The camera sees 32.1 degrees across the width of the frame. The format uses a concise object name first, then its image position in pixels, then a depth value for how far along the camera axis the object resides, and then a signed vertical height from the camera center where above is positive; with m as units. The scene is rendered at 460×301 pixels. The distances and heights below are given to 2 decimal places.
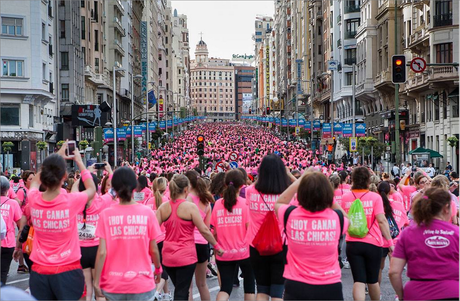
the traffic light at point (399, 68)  21.62 +2.04
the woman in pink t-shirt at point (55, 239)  6.55 -0.76
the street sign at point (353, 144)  42.84 +0.00
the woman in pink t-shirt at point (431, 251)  5.63 -0.77
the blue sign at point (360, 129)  51.34 +0.97
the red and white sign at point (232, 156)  34.75 -0.48
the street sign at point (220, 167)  24.17 -0.66
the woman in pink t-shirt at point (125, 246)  6.27 -0.79
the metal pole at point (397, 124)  33.84 +0.81
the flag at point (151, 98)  90.25 +5.51
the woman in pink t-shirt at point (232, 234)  8.35 -0.93
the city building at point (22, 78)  46.22 +4.11
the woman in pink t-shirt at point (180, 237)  8.12 -0.93
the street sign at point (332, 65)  58.36 +5.87
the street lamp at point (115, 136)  45.60 +0.63
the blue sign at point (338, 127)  53.84 +1.16
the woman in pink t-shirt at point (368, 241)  8.88 -1.09
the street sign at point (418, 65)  25.35 +2.53
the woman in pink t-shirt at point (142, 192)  12.02 -0.72
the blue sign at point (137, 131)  55.50 +1.08
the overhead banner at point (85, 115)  54.53 +2.17
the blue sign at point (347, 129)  53.56 +1.01
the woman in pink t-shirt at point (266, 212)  7.68 -0.67
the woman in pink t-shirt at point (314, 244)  5.91 -0.74
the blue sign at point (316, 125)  75.81 +1.84
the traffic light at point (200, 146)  28.17 +0.00
